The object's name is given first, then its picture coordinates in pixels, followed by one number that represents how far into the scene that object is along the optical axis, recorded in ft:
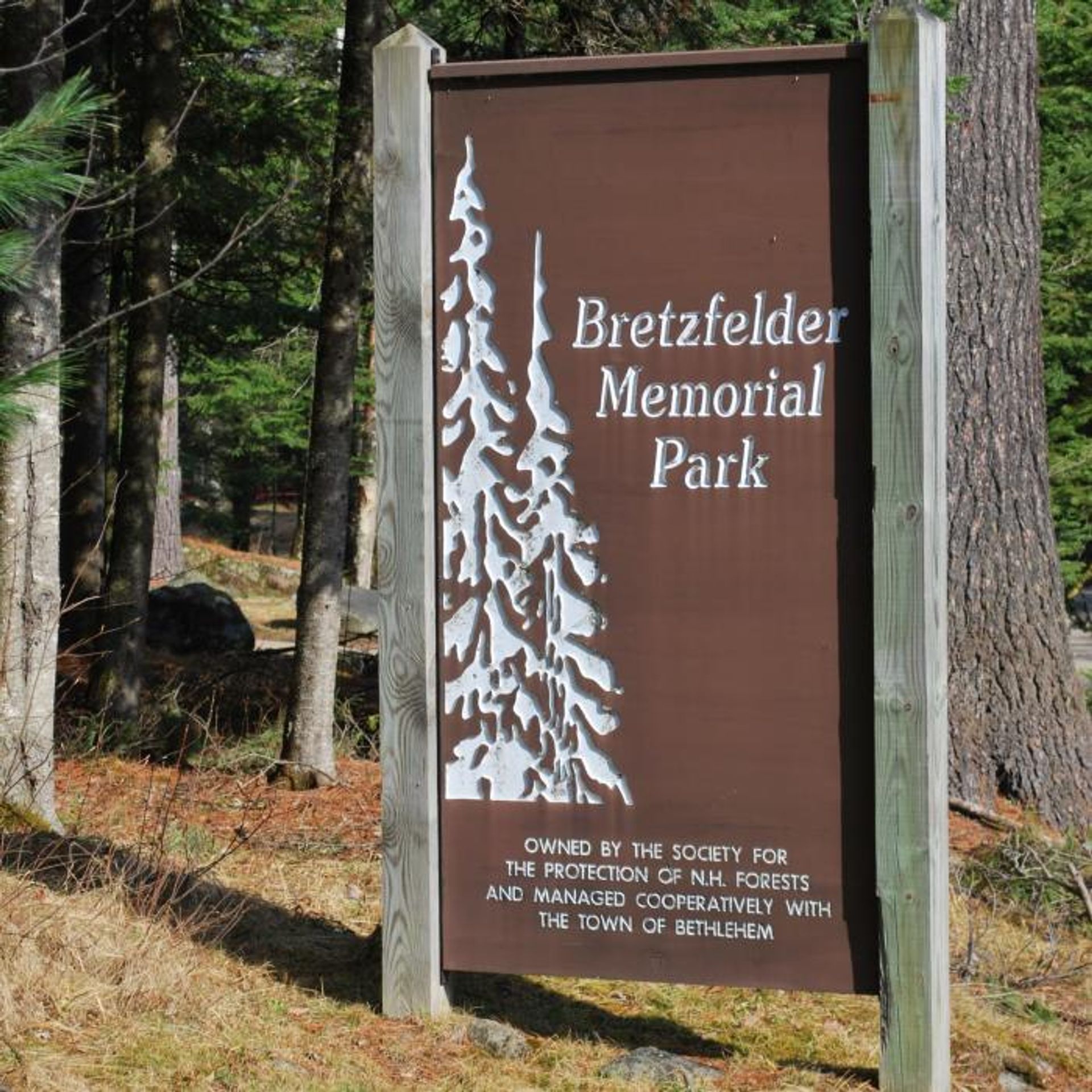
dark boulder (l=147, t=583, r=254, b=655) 55.83
